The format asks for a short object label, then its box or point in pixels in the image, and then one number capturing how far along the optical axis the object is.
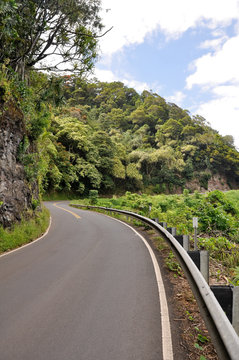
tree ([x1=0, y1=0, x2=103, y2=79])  11.19
